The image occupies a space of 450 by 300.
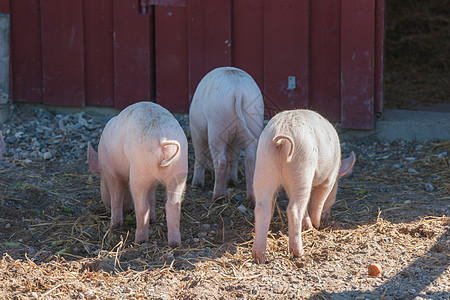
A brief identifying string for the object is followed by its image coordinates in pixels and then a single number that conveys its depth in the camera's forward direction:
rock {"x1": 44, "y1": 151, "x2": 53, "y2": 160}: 7.49
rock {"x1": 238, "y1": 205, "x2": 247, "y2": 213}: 5.82
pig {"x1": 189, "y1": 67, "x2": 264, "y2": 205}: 5.79
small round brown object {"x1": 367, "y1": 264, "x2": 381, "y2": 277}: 4.41
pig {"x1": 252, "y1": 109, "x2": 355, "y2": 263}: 4.53
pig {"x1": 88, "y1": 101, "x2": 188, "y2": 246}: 4.78
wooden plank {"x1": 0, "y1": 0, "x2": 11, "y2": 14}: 8.95
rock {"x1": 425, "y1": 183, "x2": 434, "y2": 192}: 6.39
